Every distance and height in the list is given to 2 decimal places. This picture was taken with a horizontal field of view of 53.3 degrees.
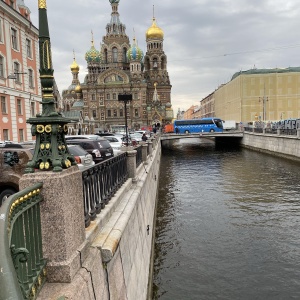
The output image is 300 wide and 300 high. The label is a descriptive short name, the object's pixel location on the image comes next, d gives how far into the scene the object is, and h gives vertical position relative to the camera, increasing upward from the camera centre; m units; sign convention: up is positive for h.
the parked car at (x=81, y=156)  11.19 -1.13
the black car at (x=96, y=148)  15.04 -1.12
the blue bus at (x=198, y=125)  55.28 -0.19
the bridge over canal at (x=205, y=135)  49.44 -1.77
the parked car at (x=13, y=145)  13.35 -0.78
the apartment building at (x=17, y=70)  23.11 +4.87
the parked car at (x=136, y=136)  34.75 -1.27
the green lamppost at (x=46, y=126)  3.46 +0.01
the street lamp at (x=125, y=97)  13.99 +1.35
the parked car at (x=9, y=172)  8.01 -1.19
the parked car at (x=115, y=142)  22.16 -1.36
